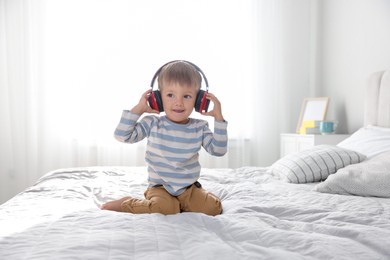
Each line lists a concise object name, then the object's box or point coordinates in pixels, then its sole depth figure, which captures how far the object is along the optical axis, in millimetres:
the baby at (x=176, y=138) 1347
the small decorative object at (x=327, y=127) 3266
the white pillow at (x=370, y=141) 2117
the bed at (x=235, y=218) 862
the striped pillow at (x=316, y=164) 1970
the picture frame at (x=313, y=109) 3535
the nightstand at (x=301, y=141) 3136
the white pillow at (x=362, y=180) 1555
